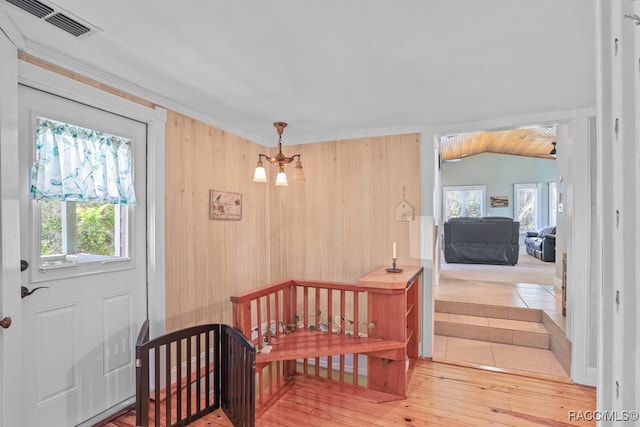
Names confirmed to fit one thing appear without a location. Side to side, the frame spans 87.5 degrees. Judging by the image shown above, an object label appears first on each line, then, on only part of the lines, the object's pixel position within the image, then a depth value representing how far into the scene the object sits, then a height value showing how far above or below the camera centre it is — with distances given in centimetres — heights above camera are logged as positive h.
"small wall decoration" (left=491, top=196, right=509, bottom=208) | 1071 +36
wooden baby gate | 177 -102
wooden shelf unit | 260 -90
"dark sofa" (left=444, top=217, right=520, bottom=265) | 686 -56
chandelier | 299 +38
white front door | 186 -54
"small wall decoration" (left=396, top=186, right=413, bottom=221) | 338 +2
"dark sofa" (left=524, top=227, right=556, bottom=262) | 740 -76
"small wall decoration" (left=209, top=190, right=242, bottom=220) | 313 +9
